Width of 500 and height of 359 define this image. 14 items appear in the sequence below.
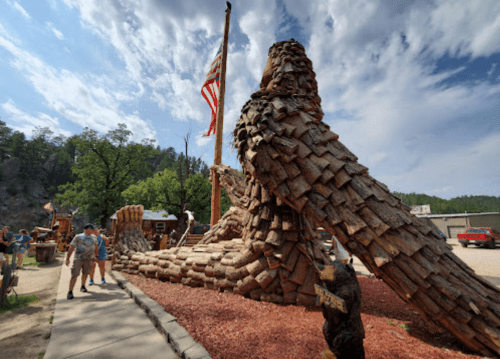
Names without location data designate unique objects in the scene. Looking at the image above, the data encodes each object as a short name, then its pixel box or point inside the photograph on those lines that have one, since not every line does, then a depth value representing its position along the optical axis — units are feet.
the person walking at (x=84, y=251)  15.61
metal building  70.33
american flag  28.12
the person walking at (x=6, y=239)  13.43
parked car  44.68
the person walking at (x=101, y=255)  17.47
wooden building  81.49
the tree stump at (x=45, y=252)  29.99
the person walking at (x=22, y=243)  27.68
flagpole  23.65
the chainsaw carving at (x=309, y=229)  6.68
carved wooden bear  5.43
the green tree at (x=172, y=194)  54.95
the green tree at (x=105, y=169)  63.97
